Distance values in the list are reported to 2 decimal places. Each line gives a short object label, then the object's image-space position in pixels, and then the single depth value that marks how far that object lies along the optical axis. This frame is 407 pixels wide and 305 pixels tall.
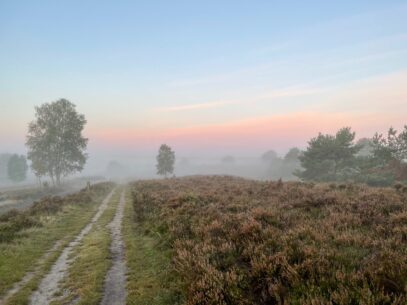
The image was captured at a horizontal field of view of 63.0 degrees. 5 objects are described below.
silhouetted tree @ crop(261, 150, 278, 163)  172.80
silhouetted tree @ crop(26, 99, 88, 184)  63.34
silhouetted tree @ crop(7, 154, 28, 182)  109.04
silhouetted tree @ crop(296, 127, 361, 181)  48.65
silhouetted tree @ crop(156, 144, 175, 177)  90.50
